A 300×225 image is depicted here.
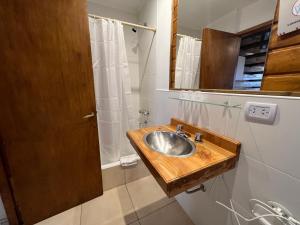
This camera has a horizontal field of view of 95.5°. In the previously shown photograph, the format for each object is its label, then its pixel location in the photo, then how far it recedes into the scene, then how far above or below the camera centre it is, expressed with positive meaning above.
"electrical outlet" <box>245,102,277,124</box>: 0.61 -0.13
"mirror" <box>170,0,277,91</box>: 0.69 +0.26
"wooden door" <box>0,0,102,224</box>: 0.94 -0.17
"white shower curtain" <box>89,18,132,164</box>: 1.49 -0.05
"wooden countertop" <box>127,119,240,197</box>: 0.62 -0.41
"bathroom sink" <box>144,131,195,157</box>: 0.97 -0.45
